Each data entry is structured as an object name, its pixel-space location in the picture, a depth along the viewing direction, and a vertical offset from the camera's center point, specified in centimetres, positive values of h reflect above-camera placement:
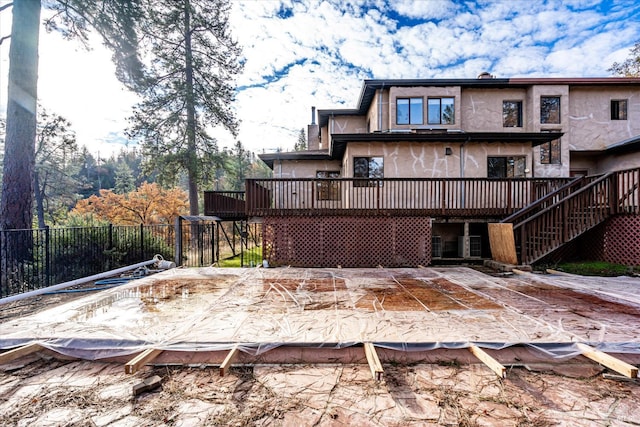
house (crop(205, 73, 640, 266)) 815 +185
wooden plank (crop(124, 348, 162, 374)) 263 -154
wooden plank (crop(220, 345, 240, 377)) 264 -155
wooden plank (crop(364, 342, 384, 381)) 253 -155
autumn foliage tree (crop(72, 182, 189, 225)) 2095 +76
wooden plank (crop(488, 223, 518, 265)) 789 -96
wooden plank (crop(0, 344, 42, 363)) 285 -154
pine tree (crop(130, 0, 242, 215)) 1580 +764
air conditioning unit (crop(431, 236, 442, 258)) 1092 -141
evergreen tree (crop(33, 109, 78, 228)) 1814 +450
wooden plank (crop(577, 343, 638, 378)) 247 -153
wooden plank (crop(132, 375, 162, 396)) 259 -172
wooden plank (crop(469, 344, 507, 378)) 254 -156
